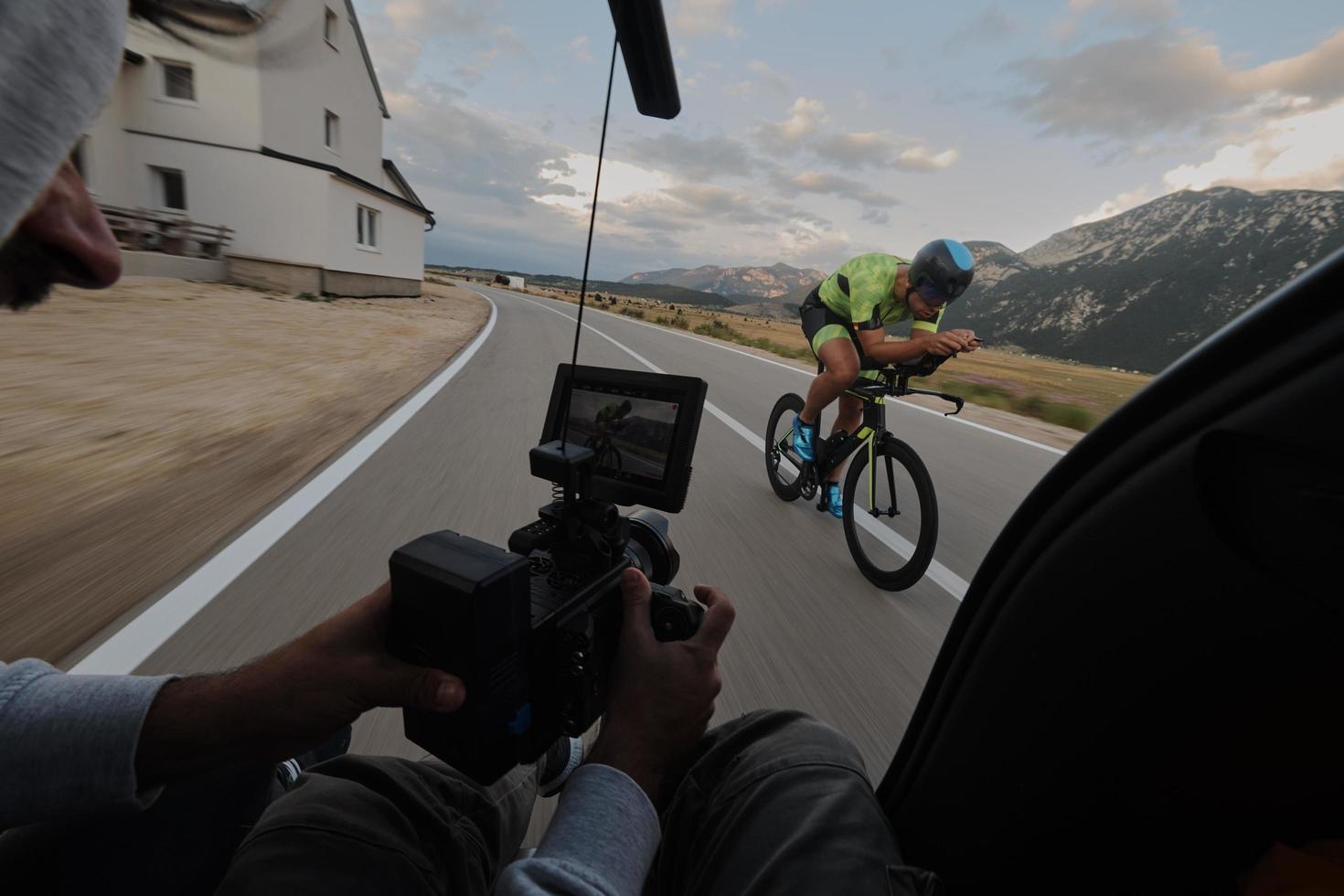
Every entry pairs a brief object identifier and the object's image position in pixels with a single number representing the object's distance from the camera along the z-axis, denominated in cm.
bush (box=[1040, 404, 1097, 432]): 877
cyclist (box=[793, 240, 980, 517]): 327
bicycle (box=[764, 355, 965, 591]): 316
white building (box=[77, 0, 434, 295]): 1700
